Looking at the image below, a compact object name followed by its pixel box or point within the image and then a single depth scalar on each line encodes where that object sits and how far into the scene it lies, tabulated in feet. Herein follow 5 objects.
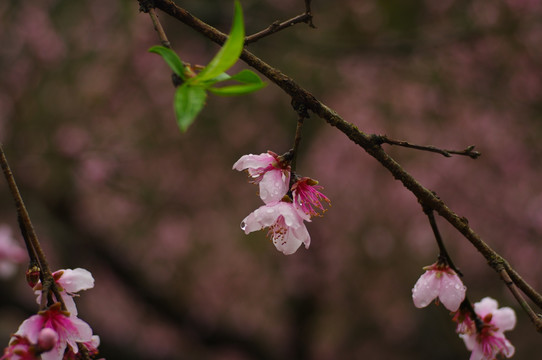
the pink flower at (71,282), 2.52
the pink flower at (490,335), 2.65
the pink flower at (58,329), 2.42
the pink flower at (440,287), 2.59
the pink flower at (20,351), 2.39
